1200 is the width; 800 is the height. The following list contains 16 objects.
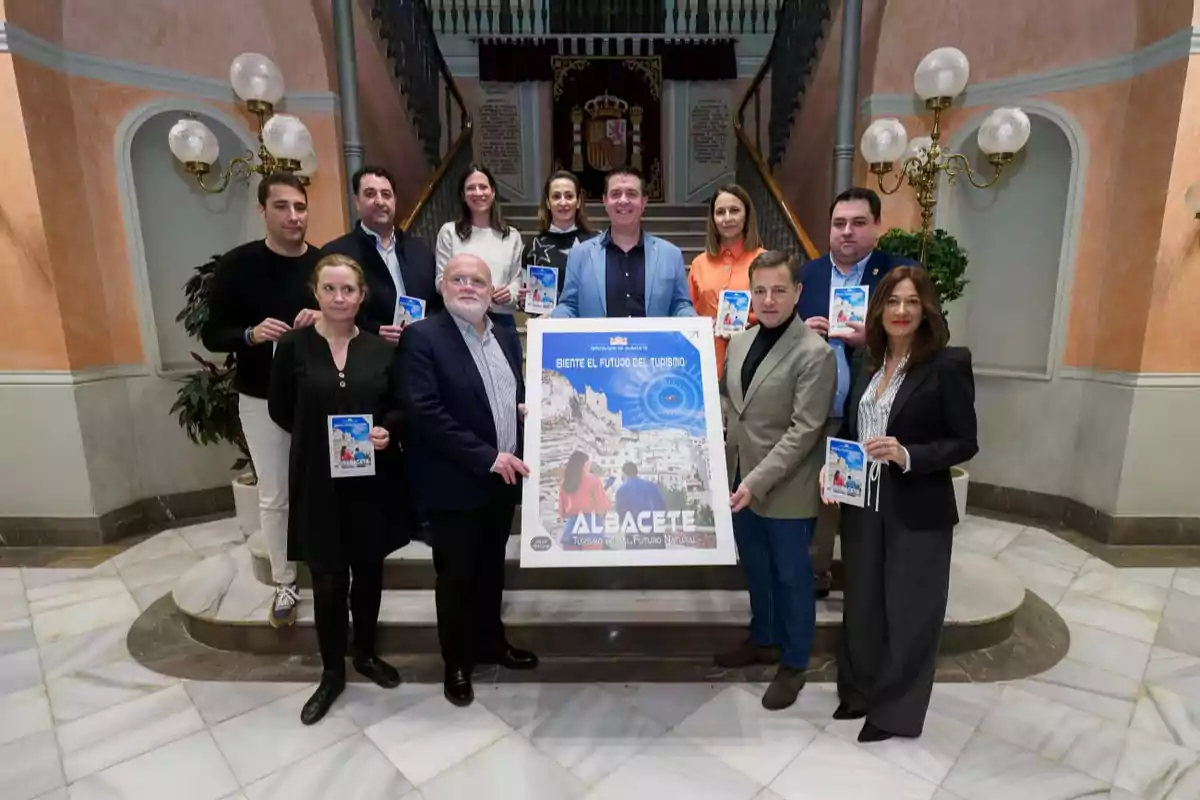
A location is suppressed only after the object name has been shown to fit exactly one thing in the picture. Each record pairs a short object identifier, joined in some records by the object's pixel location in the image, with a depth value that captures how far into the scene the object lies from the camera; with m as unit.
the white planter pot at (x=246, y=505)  4.14
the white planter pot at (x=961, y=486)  4.21
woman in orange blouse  2.61
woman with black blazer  2.00
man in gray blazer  2.19
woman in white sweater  2.91
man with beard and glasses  2.15
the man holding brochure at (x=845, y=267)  2.42
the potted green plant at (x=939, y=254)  4.02
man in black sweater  2.41
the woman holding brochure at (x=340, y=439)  2.20
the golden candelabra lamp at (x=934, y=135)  3.98
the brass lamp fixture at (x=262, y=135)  3.96
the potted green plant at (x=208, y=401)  3.92
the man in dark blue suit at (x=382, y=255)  2.60
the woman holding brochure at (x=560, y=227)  3.01
